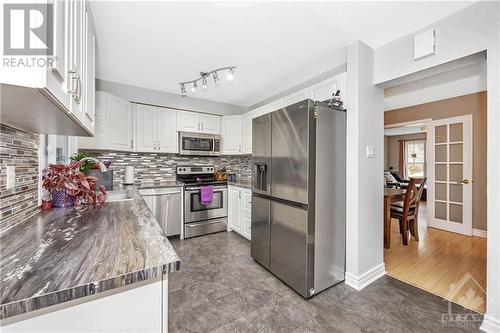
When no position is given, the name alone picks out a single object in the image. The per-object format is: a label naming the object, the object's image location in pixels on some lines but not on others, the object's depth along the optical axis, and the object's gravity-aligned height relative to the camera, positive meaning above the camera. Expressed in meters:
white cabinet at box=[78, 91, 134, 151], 2.78 +0.57
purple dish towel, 3.46 -0.48
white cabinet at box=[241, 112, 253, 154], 3.78 +0.63
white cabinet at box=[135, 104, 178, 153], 3.29 +0.60
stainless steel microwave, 3.63 +0.40
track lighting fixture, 2.55 +1.19
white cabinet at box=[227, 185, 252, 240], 3.32 -0.74
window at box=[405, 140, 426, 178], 7.71 +0.35
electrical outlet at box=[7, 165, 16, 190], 1.06 -0.06
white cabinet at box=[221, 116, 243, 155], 3.98 +0.60
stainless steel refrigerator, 1.91 -0.28
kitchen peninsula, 0.53 -0.32
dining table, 2.92 -0.62
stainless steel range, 3.42 -0.66
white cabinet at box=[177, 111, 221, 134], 3.64 +0.80
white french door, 3.71 -0.13
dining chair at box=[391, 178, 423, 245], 3.06 -0.65
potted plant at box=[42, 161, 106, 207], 1.46 -0.13
